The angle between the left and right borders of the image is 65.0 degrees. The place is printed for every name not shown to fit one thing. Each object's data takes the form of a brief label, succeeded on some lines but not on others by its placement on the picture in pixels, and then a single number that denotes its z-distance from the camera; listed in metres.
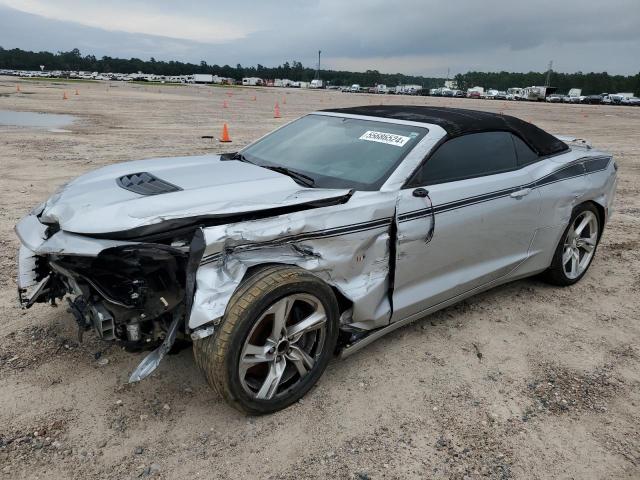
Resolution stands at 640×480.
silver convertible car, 2.49
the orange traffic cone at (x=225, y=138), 12.74
